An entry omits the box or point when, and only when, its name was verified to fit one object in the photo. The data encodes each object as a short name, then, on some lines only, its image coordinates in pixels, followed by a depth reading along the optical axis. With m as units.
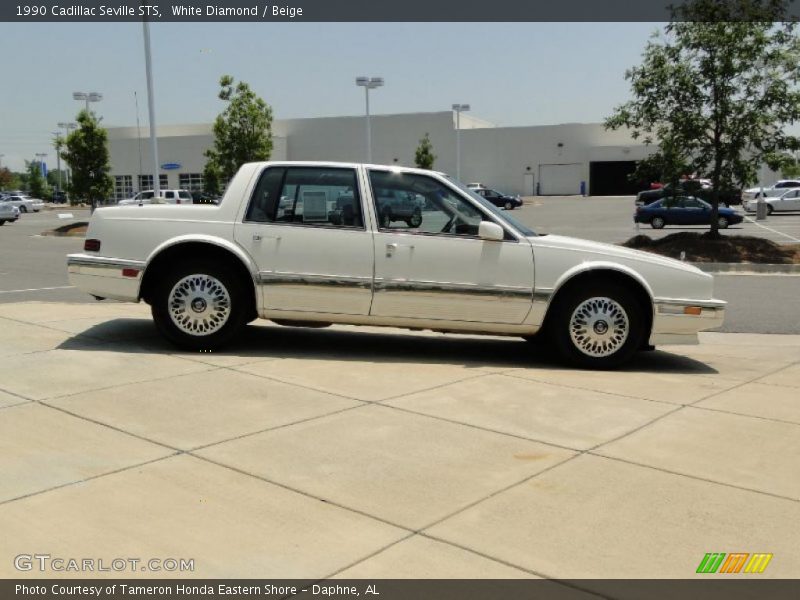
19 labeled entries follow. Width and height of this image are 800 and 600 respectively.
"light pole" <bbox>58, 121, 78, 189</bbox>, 78.24
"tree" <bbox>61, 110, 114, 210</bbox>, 34.38
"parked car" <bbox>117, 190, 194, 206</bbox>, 44.55
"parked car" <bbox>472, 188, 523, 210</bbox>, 55.12
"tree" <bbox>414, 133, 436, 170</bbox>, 66.38
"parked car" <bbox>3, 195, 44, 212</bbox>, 65.51
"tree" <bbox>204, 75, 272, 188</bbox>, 36.16
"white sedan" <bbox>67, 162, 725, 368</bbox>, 7.12
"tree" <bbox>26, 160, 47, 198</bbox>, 103.75
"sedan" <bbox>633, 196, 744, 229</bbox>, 33.47
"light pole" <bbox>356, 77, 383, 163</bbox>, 46.72
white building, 75.19
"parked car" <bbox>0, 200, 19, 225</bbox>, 43.19
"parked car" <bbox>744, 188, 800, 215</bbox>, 42.75
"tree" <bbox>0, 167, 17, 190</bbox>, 122.00
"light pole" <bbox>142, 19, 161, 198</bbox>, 27.95
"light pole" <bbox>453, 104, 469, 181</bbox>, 65.19
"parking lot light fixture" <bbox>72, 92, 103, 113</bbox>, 49.11
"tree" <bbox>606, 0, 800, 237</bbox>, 18.97
